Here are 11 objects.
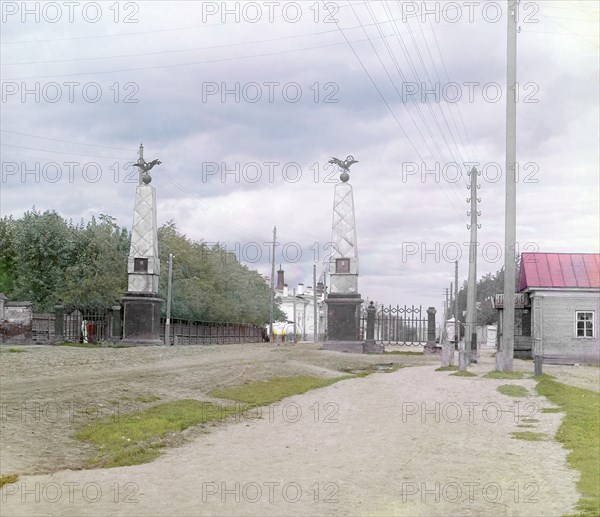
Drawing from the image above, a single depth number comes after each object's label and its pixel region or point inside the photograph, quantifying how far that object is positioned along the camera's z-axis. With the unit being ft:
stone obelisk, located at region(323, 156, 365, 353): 110.63
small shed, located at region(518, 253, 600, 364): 117.50
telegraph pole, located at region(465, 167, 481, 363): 102.76
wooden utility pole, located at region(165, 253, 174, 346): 136.94
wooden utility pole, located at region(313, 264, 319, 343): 261.63
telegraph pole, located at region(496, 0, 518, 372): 76.79
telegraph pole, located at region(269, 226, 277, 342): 209.54
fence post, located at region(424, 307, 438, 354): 117.51
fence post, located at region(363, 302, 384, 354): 111.10
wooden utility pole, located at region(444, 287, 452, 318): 268.78
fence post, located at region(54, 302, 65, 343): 112.57
